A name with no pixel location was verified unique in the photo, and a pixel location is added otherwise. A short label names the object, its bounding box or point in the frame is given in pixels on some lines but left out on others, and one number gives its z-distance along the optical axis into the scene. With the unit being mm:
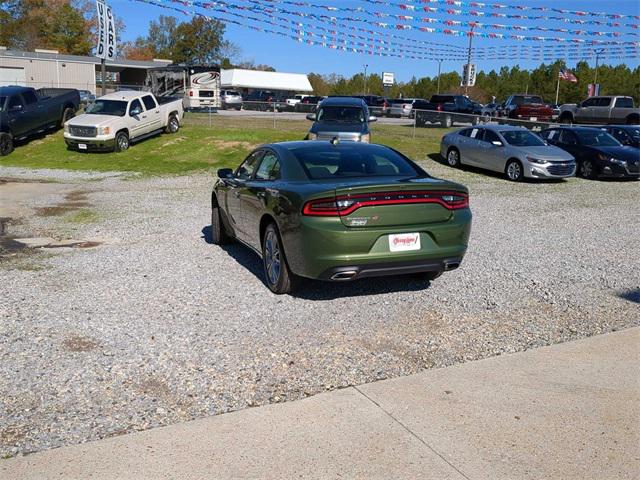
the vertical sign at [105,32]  23812
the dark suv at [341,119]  17656
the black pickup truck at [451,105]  40156
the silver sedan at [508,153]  16188
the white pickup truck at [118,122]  20347
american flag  53619
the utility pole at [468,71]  49328
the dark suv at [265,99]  42069
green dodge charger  5477
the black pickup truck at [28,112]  20766
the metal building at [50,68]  53969
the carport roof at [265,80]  66000
